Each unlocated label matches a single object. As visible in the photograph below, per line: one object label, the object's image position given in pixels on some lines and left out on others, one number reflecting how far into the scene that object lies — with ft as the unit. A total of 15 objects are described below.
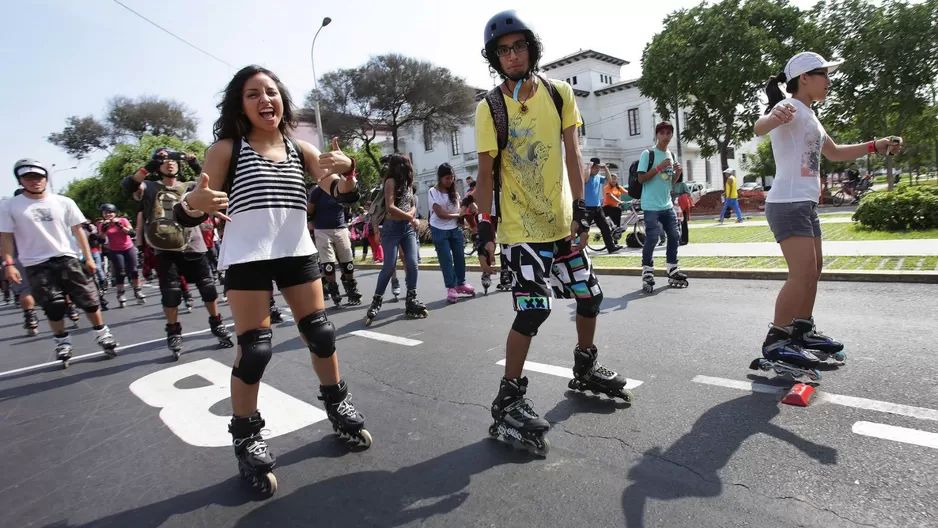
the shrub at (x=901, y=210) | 28.71
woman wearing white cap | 10.85
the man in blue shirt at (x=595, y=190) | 34.83
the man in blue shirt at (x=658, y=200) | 21.83
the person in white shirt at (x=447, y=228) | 23.49
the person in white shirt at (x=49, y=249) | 17.51
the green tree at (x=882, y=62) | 72.38
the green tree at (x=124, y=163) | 122.31
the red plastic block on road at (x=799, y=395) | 9.57
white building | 156.76
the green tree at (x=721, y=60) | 95.61
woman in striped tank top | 8.46
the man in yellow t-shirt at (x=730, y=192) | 51.17
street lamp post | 75.97
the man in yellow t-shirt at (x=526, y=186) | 9.11
